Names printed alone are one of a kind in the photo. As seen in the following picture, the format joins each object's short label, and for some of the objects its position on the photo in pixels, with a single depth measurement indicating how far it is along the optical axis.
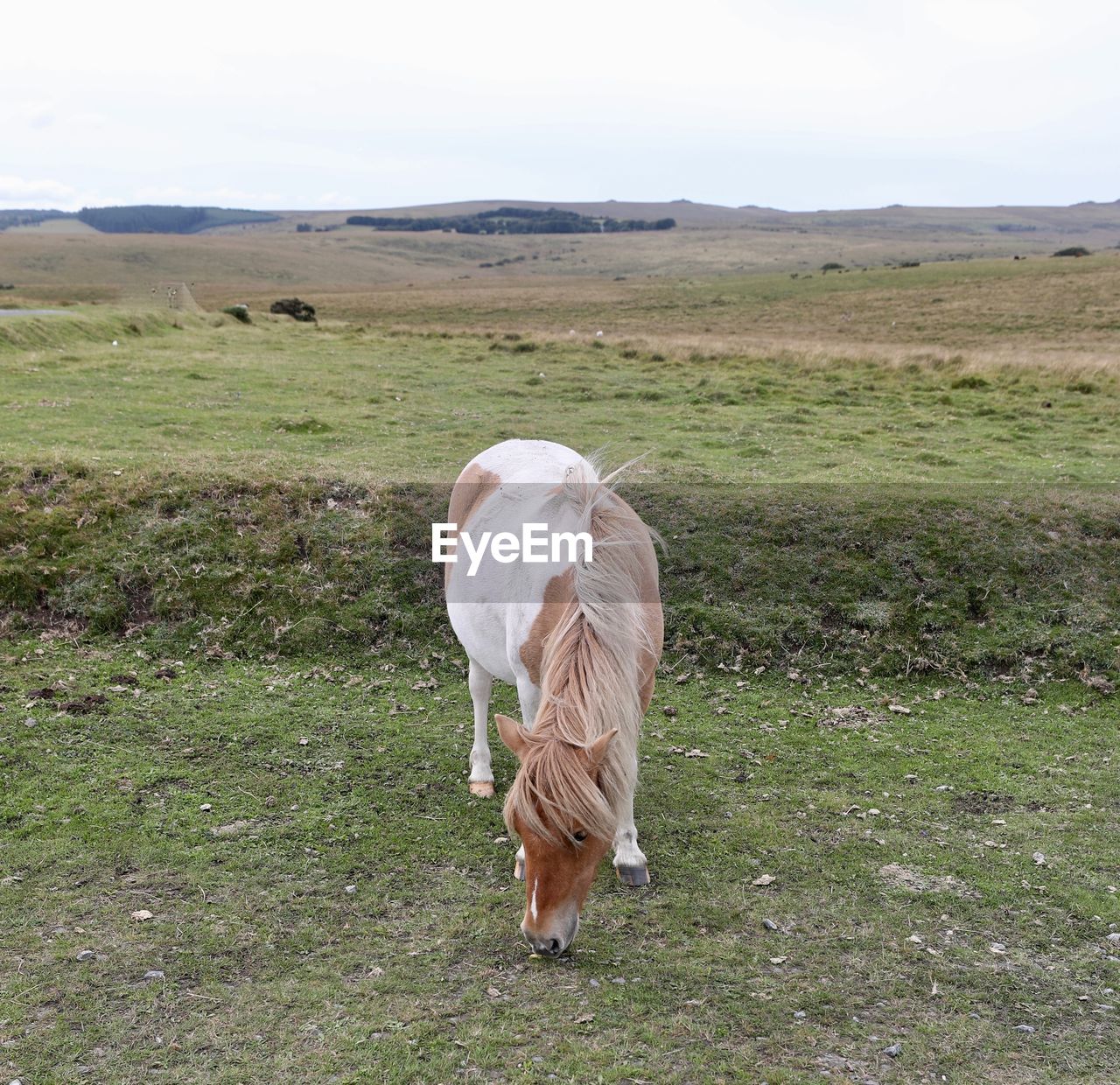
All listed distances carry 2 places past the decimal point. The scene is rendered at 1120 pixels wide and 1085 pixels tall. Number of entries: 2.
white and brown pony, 4.27
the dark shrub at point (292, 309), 43.16
